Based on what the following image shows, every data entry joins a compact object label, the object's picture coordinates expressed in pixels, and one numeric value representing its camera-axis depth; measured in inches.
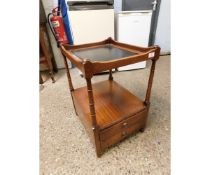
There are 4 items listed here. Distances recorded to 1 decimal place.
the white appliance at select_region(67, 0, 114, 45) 72.3
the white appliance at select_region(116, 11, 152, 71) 76.9
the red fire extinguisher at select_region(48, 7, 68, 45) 76.3
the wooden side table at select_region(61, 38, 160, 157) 30.4
